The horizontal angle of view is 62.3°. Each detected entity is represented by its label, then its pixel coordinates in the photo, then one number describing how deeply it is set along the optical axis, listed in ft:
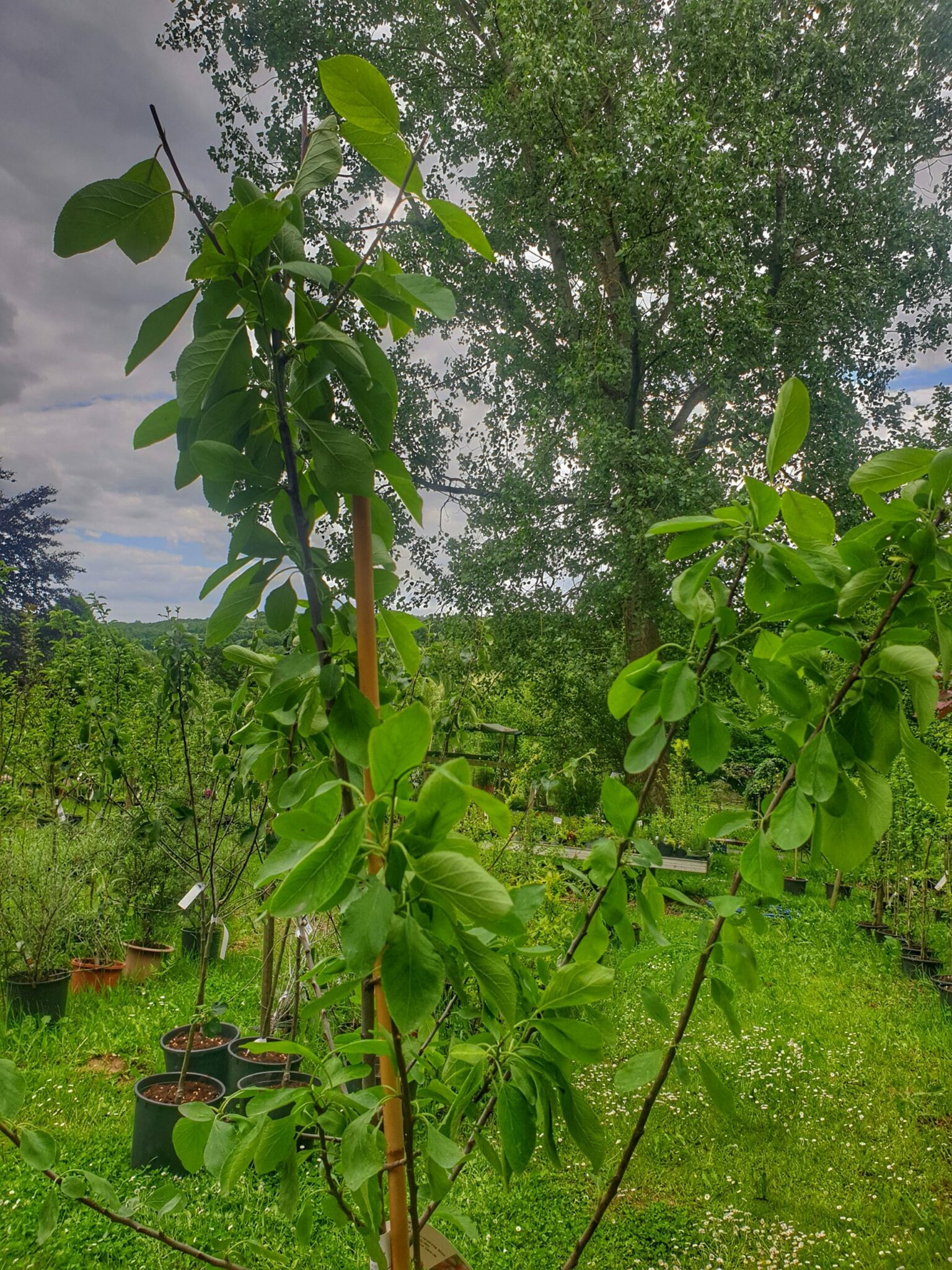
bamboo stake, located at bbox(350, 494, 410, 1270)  1.77
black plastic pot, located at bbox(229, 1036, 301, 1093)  8.51
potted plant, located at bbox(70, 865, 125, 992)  13.02
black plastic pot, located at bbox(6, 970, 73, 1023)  11.71
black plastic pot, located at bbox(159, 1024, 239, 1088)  8.93
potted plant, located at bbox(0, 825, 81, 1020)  11.83
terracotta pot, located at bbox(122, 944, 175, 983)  13.64
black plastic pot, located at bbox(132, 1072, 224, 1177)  7.74
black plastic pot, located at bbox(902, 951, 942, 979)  15.03
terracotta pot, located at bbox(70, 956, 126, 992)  12.96
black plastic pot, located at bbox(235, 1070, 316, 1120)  7.69
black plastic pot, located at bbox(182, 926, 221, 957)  14.69
